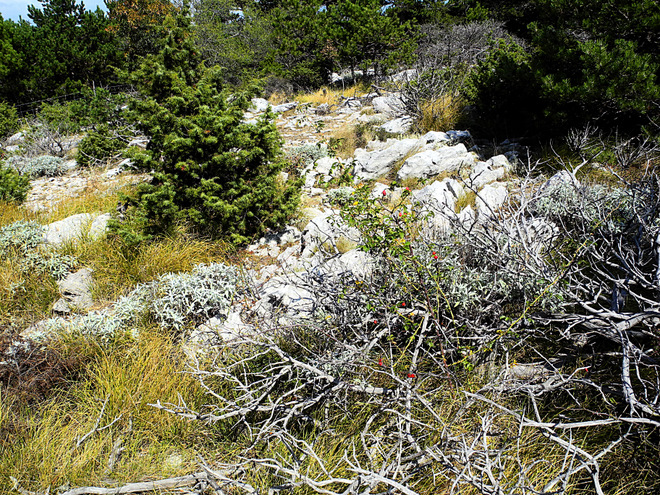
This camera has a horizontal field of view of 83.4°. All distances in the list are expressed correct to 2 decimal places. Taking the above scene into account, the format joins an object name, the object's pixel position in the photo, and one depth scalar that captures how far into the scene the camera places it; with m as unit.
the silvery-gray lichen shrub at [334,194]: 5.10
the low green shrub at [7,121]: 11.56
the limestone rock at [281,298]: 3.17
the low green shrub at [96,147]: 8.04
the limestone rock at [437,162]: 5.80
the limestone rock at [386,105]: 8.59
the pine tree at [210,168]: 4.23
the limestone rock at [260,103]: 11.71
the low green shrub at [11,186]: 5.80
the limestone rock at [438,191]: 4.65
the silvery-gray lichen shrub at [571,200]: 3.34
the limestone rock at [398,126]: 7.75
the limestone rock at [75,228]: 4.63
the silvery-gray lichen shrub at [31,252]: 4.17
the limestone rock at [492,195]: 4.35
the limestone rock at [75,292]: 3.81
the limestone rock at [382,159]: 6.36
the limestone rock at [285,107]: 11.38
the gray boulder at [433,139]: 6.64
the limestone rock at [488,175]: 5.22
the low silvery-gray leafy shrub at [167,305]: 3.30
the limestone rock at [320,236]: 4.18
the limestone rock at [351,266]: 2.86
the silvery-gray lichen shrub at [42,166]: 7.79
